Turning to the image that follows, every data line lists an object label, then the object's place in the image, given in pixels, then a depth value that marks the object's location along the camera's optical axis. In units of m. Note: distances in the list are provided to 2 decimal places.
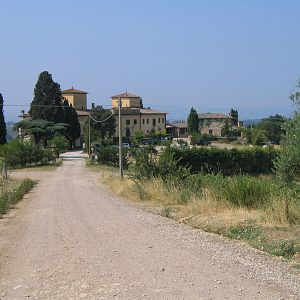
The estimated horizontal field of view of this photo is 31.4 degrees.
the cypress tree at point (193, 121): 132.50
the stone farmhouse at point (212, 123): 136.12
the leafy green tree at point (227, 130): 118.89
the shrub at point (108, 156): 61.77
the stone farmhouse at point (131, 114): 123.62
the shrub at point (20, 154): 59.22
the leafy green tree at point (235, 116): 149.16
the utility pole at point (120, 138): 33.94
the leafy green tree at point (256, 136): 99.04
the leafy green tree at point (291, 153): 13.50
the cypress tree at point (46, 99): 93.56
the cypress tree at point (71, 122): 98.24
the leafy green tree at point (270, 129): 102.04
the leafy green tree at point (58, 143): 79.56
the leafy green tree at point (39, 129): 81.75
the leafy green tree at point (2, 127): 83.95
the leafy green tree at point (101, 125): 98.75
